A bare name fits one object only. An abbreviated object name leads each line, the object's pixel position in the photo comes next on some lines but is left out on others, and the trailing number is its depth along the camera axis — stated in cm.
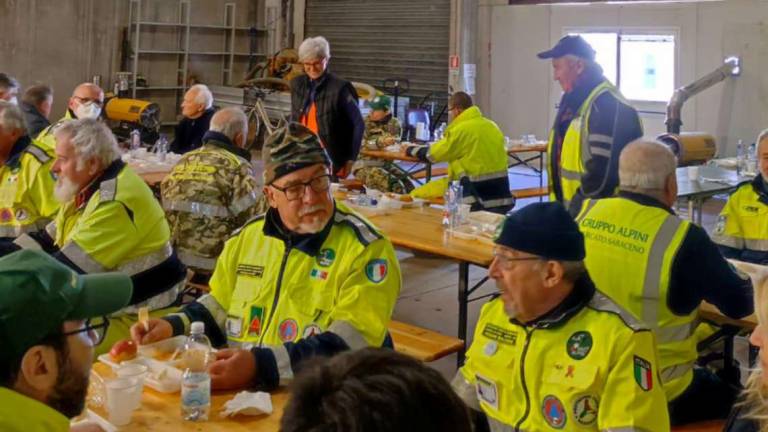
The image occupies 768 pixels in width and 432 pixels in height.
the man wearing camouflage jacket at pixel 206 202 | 509
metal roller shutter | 1388
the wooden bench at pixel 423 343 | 377
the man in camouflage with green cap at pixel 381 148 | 834
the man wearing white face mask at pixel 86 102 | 719
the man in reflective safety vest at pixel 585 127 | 493
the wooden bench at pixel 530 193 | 840
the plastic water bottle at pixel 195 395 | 234
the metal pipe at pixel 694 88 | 1048
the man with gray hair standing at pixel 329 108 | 683
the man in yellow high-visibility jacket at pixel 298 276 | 277
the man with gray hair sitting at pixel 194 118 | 743
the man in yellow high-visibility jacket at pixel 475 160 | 670
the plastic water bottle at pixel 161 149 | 768
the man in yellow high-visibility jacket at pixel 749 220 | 464
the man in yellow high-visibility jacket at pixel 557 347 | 234
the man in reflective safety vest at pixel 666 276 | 315
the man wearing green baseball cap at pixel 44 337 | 152
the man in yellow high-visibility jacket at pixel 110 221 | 349
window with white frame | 1153
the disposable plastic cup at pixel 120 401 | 233
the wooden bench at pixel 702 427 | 315
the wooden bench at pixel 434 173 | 972
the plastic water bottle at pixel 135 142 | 849
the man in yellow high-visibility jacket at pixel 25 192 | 479
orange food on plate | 270
